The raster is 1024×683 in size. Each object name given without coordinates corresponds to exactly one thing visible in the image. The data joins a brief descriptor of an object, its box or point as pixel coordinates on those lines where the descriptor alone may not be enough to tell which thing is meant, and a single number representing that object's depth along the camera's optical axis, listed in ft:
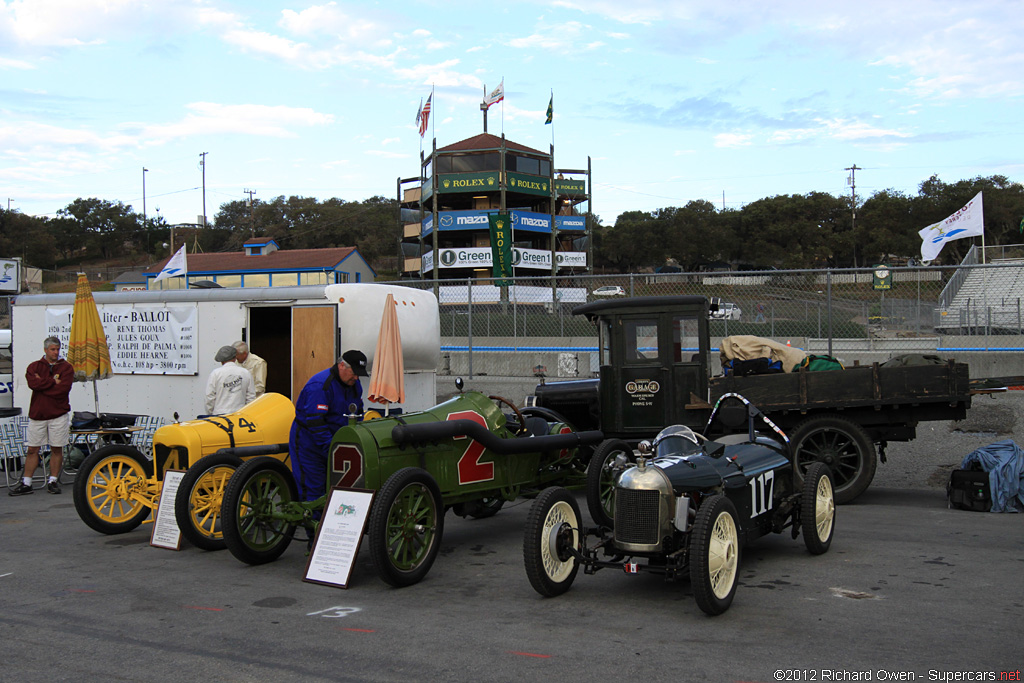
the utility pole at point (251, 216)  254.68
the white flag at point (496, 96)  182.70
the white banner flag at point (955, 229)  50.83
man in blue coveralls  22.43
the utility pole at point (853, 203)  188.55
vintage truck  28.40
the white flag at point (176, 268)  46.96
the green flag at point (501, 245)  166.91
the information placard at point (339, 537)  19.10
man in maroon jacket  32.22
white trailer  35.81
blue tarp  27.02
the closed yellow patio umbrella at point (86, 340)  33.71
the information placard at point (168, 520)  23.36
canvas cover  31.99
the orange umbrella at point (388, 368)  28.35
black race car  16.74
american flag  178.60
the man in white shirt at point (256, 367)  33.88
